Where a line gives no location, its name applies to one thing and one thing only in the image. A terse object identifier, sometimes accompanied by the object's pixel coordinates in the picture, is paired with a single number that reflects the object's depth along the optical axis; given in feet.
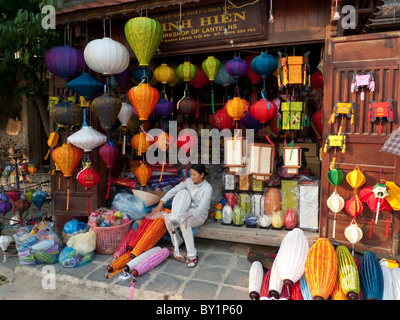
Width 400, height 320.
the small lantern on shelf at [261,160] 12.87
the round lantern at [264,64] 12.85
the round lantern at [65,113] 13.10
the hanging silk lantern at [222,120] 15.44
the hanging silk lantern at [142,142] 14.70
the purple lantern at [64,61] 12.87
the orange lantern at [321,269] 8.77
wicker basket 13.53
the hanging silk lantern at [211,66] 14.30
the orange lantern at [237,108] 13.37
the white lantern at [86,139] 12.84
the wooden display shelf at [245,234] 12.88
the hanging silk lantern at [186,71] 14.96
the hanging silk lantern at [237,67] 13.61
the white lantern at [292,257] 9.34
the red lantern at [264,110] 12.89
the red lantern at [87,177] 13.85
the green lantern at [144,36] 11.99
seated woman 12.42
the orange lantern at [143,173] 14.89
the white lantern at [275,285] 9.15
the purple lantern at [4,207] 14.98
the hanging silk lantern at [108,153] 14.28
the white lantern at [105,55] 12.21
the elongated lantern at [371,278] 8.83
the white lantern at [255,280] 9.64
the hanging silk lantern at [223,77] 15.36
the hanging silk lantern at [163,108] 15.43
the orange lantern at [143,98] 12.75
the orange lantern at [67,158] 13.23
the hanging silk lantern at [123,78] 15.30
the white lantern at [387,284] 8.87
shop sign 12.51
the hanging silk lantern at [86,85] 13.20
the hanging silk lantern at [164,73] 15.22
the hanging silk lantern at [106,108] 12.55
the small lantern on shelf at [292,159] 12.67
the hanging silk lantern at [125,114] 14.96
